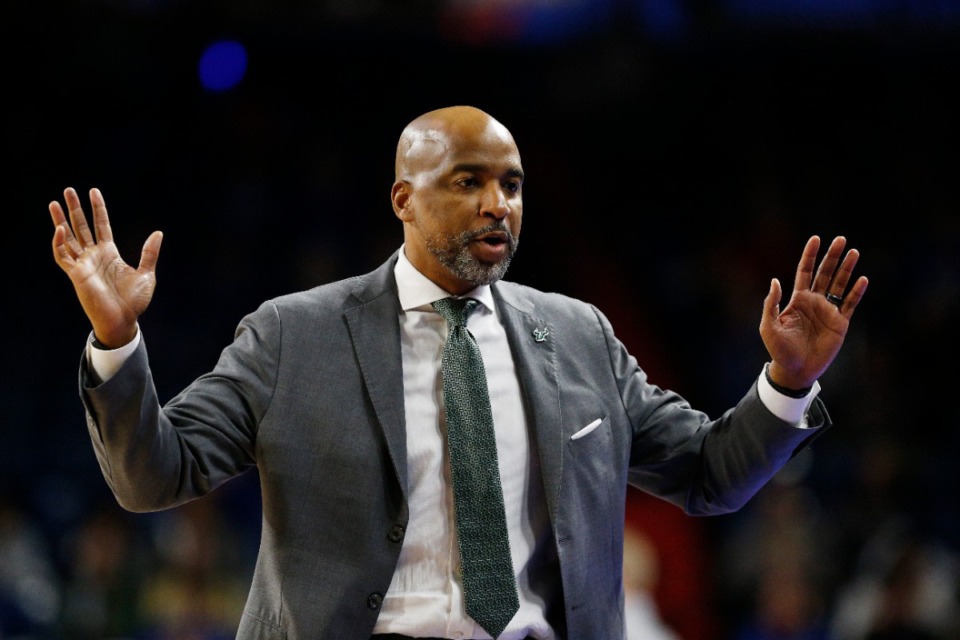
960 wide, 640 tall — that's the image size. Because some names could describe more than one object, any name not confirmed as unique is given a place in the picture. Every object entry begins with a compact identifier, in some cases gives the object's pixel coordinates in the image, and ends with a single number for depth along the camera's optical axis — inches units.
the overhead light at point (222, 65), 585.9
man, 181.2
